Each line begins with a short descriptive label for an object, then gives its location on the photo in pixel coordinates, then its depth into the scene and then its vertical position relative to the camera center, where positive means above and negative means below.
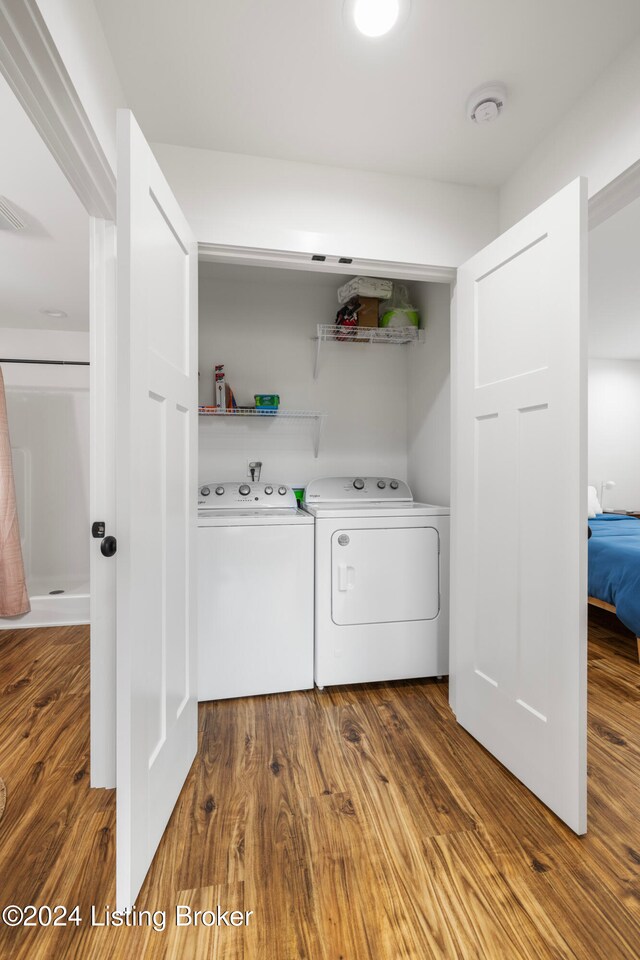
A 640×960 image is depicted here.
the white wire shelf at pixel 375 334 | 2.59 +0.80
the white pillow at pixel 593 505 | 4.20 -0.28
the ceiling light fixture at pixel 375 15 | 1.18 +1.19
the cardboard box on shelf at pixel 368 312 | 2.64 +0.92
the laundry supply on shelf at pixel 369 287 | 2.56 +1.04
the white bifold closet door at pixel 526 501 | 1.28 -0.09
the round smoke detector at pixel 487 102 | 1.46 +1.21
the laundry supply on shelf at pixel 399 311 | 2.65 +0.94
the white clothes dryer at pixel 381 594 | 2.11 -0.56
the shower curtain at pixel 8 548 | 2.91 -0.46
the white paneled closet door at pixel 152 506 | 1.01 -0.08
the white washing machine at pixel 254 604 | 2.01 -0.57
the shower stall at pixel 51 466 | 3.62 +0.06
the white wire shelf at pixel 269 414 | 2.56 +0.34
